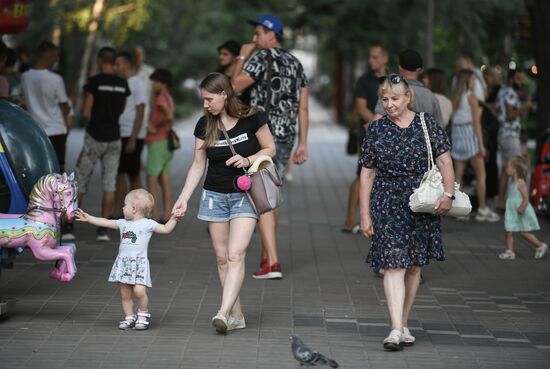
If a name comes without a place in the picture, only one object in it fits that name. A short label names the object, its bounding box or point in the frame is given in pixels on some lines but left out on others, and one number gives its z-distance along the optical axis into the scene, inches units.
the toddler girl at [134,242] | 595.2
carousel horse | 602.9
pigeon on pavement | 467.5
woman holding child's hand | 590.9
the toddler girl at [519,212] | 871.7
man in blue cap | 778.8
